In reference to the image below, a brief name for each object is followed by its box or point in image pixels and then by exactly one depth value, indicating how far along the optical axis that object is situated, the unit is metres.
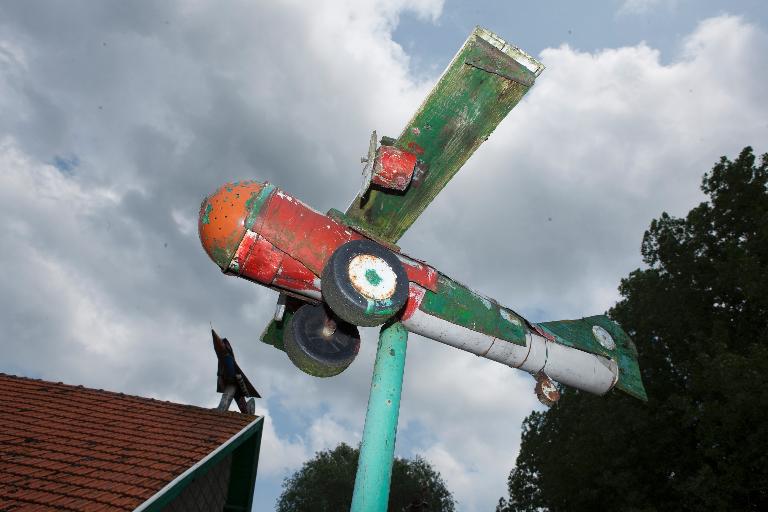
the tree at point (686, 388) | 12.60
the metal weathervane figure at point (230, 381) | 8.35
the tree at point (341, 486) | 33.16
